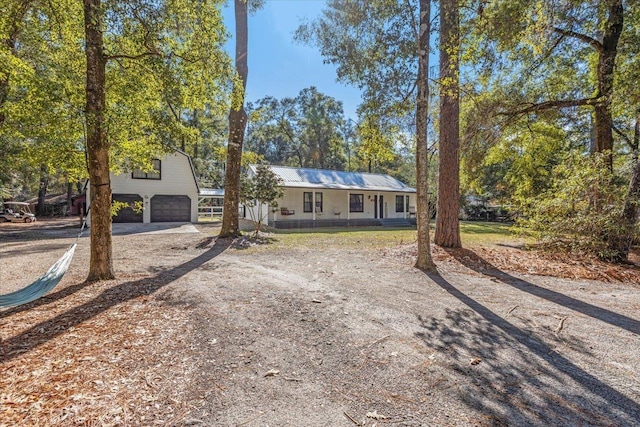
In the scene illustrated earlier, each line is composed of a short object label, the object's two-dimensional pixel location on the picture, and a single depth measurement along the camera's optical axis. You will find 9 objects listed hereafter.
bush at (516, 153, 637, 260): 7.16
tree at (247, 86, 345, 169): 36.78
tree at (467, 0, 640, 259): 5.59
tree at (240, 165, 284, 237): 12.68
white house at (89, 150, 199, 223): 18.89
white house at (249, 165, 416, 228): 18.62
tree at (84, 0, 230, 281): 5.05
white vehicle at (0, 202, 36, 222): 21.02
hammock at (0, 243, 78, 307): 3.64
